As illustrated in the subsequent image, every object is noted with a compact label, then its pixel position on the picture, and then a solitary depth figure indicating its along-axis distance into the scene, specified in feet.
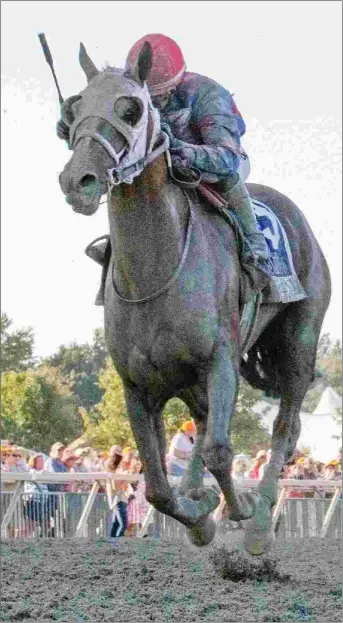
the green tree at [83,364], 258.78
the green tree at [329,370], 298.64
